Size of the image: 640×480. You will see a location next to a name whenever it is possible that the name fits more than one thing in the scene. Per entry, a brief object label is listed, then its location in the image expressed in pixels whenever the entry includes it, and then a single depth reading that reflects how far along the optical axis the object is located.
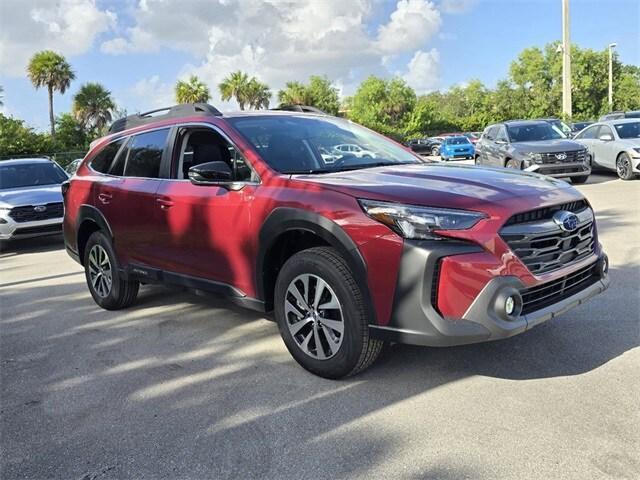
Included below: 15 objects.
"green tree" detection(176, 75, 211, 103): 52.62
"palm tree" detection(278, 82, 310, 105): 63.50
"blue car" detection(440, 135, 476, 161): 31.66
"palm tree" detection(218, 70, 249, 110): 59.66
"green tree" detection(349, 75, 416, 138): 64.62
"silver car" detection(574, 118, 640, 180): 14.23
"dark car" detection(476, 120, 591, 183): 13.05
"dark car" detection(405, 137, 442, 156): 36.51
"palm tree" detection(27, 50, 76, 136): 46.66
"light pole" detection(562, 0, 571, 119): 31.84
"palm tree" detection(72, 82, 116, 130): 49.12
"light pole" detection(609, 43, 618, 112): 52.97
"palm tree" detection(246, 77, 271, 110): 59.88
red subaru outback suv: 3.18
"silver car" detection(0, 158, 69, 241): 9.99
